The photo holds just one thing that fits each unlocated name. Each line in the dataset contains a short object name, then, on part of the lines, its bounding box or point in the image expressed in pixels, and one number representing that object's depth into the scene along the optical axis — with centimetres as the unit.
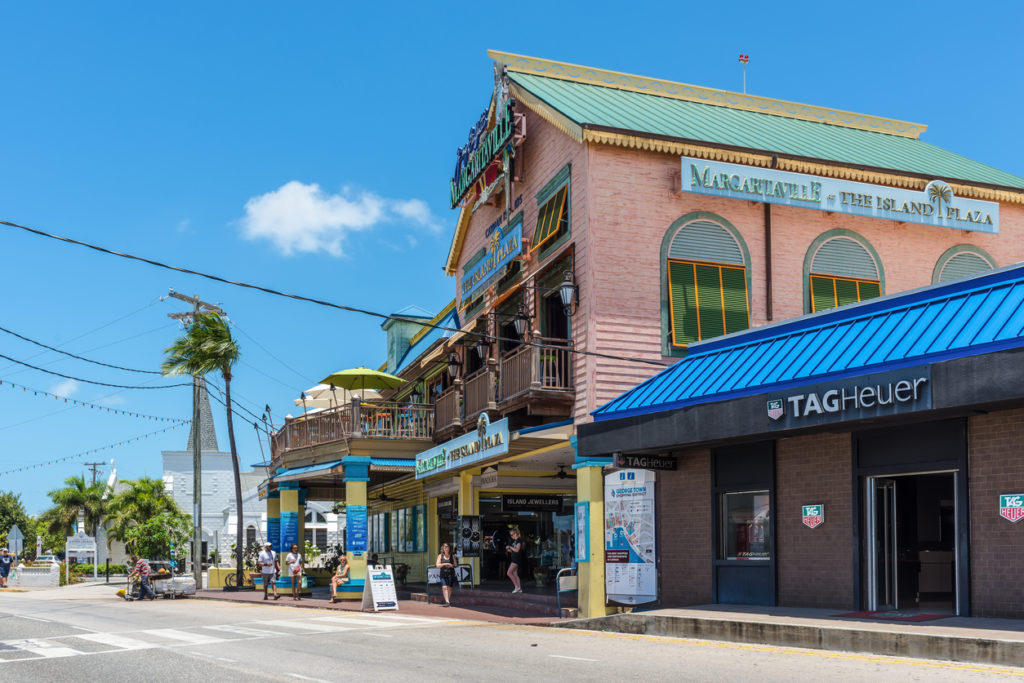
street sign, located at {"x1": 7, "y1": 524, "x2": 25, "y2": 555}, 4425
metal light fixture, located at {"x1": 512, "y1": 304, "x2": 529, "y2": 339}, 2325
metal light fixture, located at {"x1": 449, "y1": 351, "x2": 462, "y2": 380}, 2917
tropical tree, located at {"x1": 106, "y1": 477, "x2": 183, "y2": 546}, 5259
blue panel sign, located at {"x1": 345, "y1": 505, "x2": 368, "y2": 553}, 2817
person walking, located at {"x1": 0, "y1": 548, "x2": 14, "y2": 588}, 4706
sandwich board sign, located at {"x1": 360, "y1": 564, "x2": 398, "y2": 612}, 2389
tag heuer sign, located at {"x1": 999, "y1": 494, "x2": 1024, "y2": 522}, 1335
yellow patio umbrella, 3003
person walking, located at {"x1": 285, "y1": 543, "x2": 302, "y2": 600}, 2970
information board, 1867
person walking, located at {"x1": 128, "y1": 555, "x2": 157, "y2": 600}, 3175
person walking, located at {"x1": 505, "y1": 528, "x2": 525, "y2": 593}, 2441
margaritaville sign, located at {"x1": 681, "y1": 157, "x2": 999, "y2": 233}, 2167
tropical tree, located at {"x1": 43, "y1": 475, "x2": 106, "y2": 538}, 6700
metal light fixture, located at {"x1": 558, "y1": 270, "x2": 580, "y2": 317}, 2058
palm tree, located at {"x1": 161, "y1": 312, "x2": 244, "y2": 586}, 3919
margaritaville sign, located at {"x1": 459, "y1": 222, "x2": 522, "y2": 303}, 2456
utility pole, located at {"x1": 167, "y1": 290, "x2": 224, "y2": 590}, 3806
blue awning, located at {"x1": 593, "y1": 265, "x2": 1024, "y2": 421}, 1332
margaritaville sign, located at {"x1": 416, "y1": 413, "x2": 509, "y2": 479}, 2136
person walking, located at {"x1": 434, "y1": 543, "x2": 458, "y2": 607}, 2488
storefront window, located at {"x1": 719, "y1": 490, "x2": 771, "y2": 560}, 1753
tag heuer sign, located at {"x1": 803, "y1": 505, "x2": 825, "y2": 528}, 1630
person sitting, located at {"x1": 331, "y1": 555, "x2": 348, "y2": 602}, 2714
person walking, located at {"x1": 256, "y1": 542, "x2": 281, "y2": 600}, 2970
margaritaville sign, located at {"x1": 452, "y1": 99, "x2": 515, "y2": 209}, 2467
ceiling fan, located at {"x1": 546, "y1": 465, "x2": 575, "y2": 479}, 2734
